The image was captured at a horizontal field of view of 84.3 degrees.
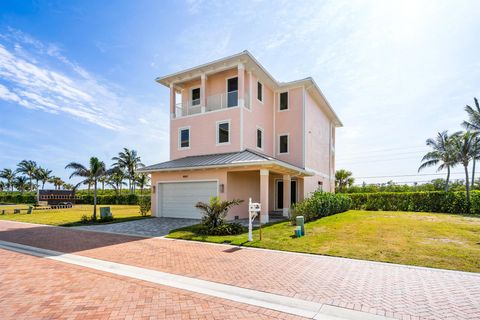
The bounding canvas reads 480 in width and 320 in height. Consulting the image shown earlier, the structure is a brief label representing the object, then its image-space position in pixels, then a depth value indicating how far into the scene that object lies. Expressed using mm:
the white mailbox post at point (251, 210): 9573
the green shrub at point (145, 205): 19344
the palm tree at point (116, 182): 49969
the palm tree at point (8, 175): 72625
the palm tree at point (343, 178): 38344
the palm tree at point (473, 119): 23953
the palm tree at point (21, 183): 64750
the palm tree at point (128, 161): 47688
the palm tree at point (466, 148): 23748
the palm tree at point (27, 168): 60725
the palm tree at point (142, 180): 51281
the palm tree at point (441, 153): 27219
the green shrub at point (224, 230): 11281
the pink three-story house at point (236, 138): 16062
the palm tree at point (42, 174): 60844
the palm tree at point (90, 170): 18562
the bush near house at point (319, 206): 14188
